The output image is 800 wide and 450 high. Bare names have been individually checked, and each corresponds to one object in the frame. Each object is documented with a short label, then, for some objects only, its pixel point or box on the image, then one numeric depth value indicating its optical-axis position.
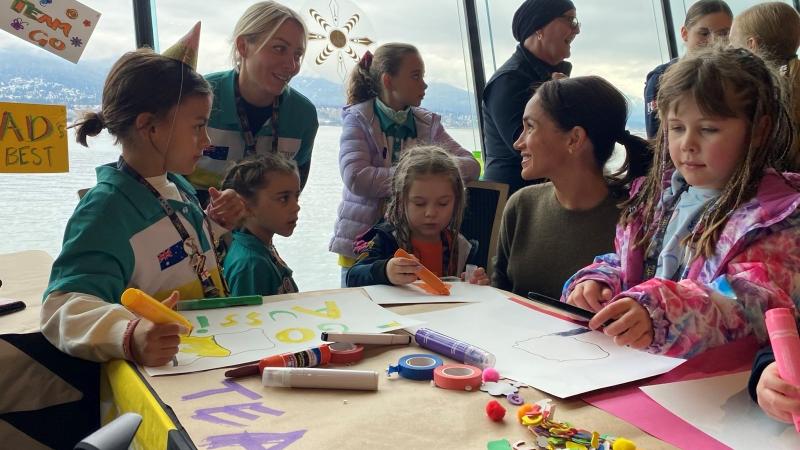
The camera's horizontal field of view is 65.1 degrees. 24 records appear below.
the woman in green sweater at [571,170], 1.45
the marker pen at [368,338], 0.88
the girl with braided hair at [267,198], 1.63
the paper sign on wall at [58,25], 1.47
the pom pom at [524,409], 0.66
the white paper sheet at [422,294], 1.18
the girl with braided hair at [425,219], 1.66
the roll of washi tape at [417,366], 0.78
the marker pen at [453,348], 0.81
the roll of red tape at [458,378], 0.74
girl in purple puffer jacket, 2.13
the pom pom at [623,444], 0.57
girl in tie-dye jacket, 0.82
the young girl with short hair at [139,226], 0.86
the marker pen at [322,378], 0.74
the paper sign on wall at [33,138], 1.36
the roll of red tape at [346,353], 0.84
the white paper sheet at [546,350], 0.76
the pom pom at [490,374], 0.76
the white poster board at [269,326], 0.85
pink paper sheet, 0.62
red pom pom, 0.66
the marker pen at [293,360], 0.78
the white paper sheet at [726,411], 0.61
